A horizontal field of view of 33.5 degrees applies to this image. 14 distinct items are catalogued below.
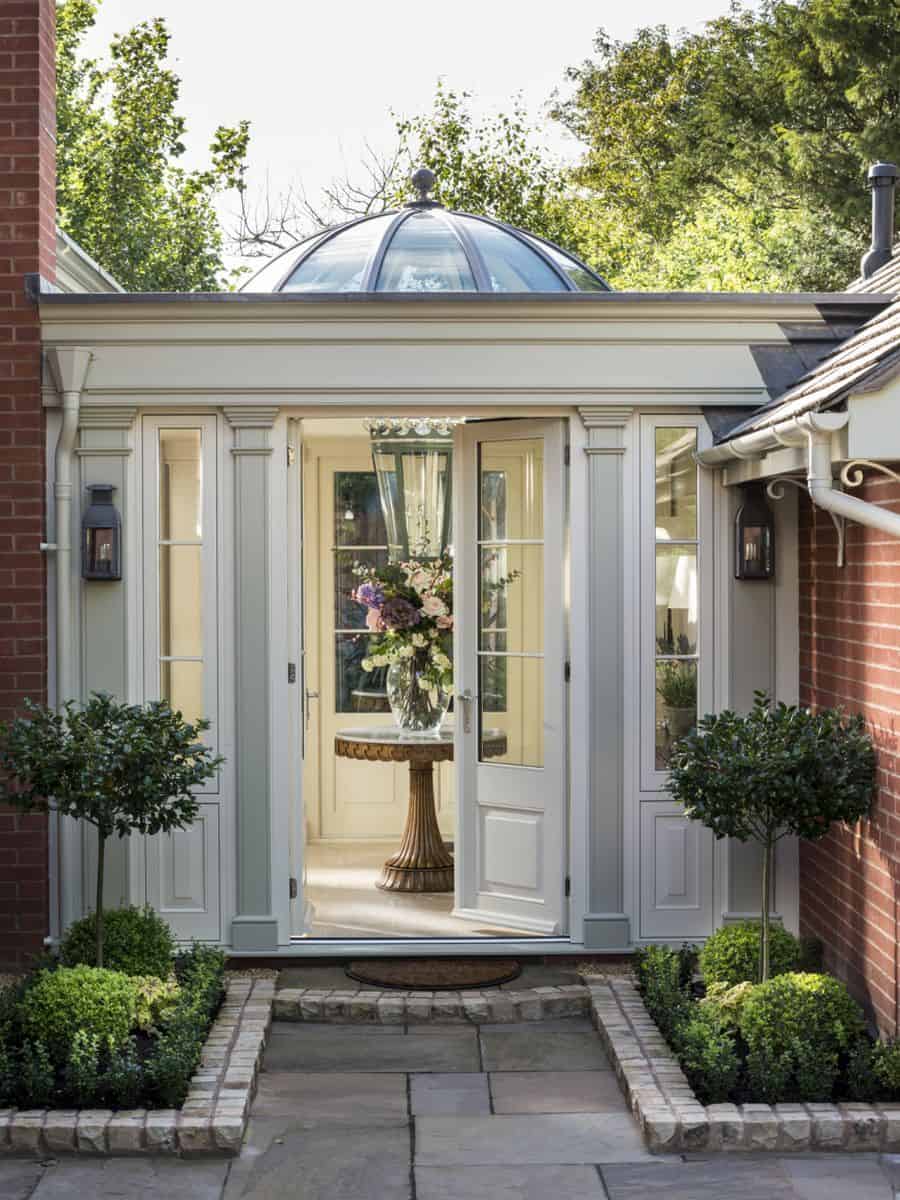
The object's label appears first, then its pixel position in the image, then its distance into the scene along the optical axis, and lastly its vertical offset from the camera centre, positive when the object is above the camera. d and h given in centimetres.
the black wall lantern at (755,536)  657 +31
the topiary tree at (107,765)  557 -58
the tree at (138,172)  2247 +668
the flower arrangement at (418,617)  840 -5
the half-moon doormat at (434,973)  639 -160
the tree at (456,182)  2425 +711
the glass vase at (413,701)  848 -53
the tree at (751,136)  2036 +714
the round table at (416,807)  816 -112
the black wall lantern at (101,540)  650 +30
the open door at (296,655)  667 -21
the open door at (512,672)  675 -30
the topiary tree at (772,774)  540 -61
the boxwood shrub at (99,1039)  493 -149
